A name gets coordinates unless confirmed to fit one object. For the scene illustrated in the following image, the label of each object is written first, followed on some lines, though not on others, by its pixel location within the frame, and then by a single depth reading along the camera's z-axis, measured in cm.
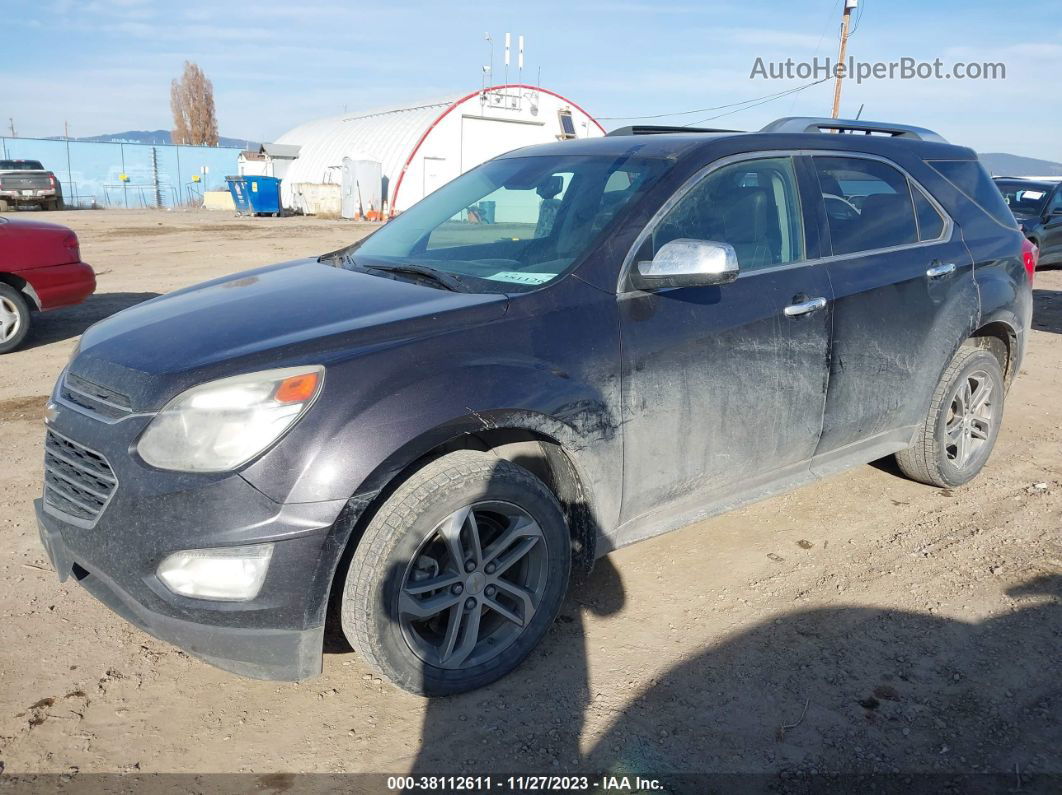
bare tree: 8694
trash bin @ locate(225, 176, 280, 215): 3266
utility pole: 2711
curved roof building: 3100
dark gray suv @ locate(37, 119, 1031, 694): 240
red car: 758
